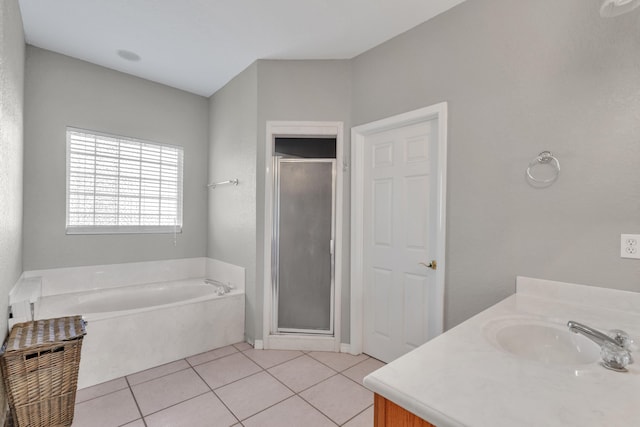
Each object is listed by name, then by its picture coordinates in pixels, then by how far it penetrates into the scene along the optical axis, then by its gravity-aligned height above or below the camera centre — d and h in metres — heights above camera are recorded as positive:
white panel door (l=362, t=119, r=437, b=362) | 2.33 -0.20
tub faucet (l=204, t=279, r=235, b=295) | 3.10 -0.81
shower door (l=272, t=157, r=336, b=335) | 2.97 -0.31
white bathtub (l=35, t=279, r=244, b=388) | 2.31 -0.99
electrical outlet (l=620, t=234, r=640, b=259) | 1.41 -0.13
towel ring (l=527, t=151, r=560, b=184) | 1.65 +0.29
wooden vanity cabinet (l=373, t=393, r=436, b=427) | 0.76 -0.53
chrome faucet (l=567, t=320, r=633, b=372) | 0.90 -0.41
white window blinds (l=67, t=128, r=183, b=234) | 3.02 +0.28
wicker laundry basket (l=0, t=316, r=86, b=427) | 1.64 -0.92
